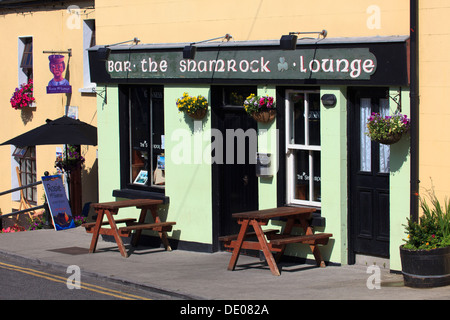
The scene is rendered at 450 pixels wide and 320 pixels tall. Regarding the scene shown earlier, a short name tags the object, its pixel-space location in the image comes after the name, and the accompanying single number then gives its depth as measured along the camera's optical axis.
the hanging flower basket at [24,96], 18.70
